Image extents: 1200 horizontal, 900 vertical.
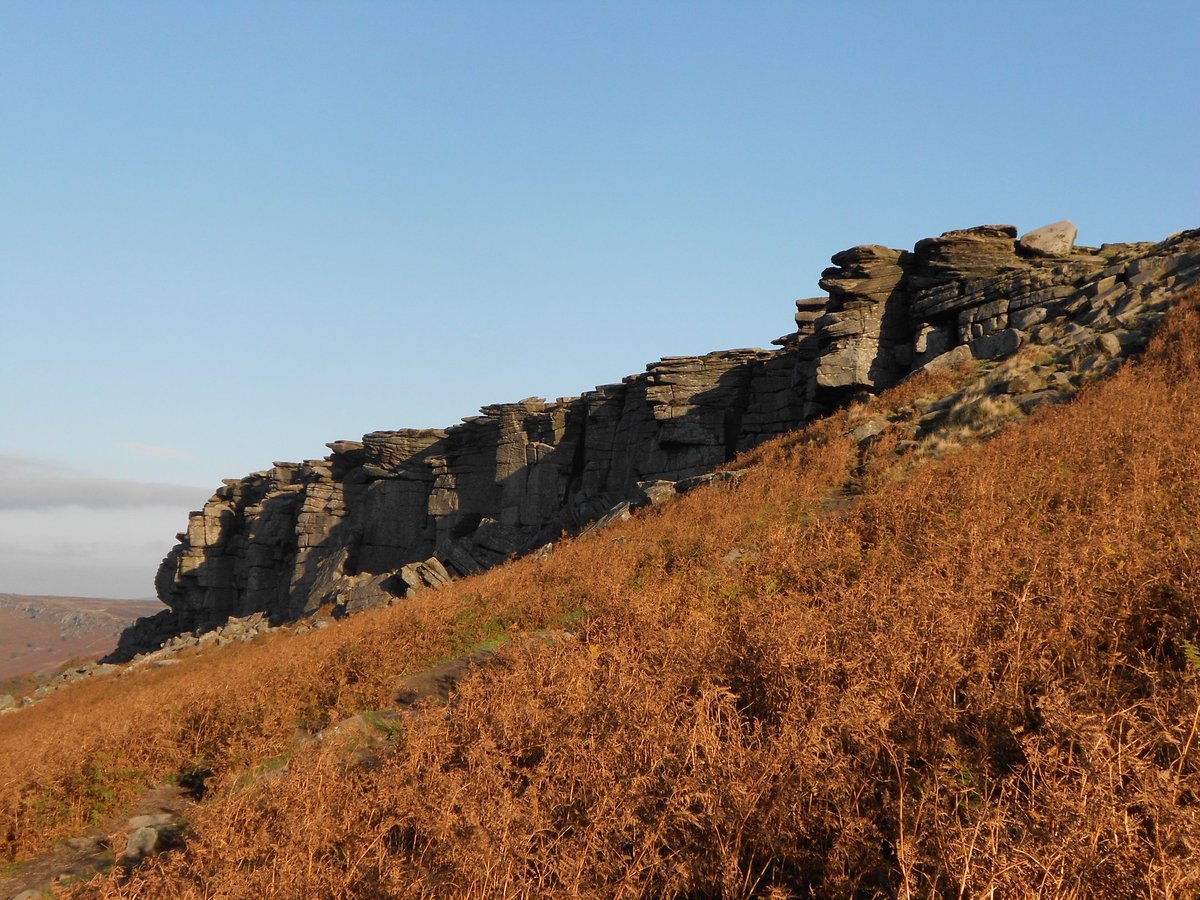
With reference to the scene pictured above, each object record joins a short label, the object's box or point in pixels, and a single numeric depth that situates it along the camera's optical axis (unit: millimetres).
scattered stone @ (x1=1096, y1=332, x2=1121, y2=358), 19453
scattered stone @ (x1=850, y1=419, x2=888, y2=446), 19441
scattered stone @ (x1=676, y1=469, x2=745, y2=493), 19297
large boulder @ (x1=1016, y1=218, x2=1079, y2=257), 32125
